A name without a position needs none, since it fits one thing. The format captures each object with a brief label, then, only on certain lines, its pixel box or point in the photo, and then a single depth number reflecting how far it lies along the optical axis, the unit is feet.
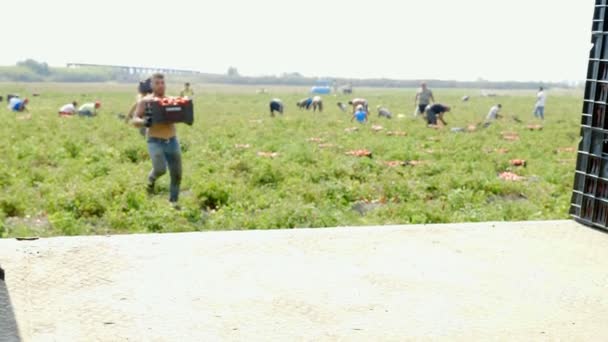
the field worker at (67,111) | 86.06
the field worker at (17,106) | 94.89
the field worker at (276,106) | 98.17
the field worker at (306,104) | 121.29
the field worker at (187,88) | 71.81
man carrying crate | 28.63
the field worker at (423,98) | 86.84
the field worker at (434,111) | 78.48
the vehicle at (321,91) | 260.42
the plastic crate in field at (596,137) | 17.58
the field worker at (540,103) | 96.68
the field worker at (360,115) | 85.16
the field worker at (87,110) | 85.87
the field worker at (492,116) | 88.91
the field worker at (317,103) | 113.80
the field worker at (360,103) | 88.63
